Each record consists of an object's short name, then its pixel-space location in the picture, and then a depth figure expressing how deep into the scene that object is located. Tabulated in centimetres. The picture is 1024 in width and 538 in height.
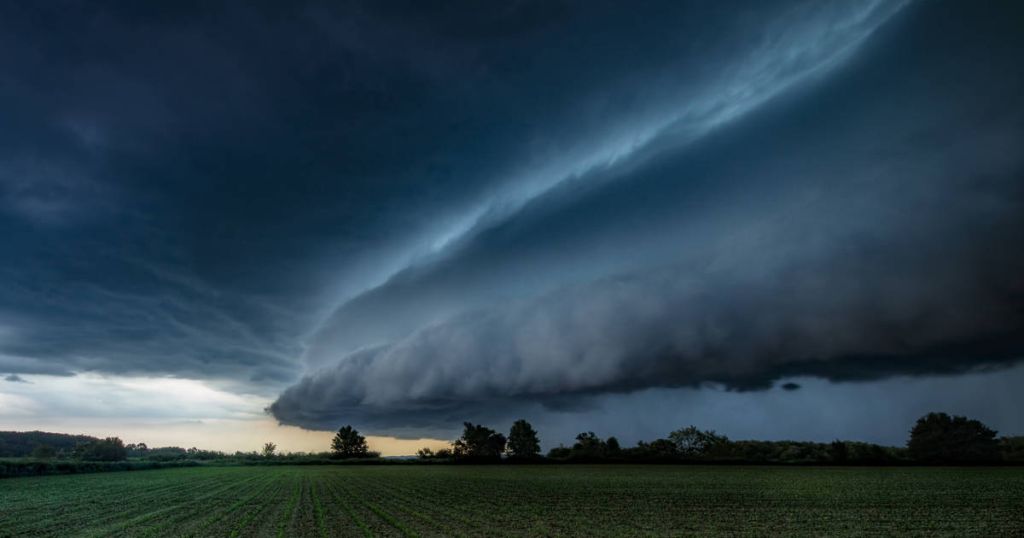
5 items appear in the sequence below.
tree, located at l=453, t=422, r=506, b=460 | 18612
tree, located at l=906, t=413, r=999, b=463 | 14538
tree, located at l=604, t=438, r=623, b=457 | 15565
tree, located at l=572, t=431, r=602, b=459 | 15862
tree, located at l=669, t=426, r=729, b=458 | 18312
